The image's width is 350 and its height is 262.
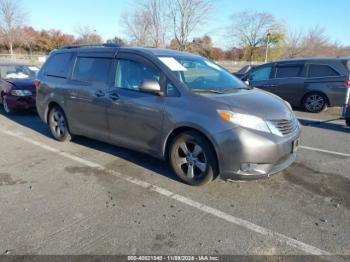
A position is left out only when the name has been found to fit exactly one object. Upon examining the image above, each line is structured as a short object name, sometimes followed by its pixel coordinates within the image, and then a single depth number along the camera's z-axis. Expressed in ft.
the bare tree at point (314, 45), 156.56
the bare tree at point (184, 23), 80.74
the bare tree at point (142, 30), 87.51
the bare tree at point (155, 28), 85.30
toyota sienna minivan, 11.28
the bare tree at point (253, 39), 162.81
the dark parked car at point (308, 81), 28.86
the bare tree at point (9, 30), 138.27
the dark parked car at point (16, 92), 26.50
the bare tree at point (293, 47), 159.76
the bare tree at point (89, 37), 176.26
